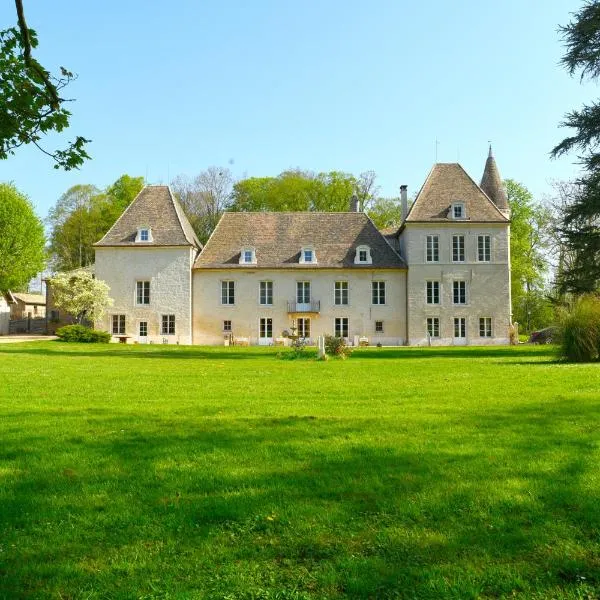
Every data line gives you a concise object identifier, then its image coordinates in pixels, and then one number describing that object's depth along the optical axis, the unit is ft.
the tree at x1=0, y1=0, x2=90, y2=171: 21.39
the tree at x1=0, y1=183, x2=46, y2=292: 152.56
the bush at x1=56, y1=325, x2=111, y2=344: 114.93
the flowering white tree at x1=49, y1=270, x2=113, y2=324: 122.72
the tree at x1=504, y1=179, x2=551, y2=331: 166.20
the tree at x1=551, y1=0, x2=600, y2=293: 77.92
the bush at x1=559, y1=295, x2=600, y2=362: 62.13
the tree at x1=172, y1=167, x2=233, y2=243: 193.36
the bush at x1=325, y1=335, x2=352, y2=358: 77.92
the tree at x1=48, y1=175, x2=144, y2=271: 186.19
